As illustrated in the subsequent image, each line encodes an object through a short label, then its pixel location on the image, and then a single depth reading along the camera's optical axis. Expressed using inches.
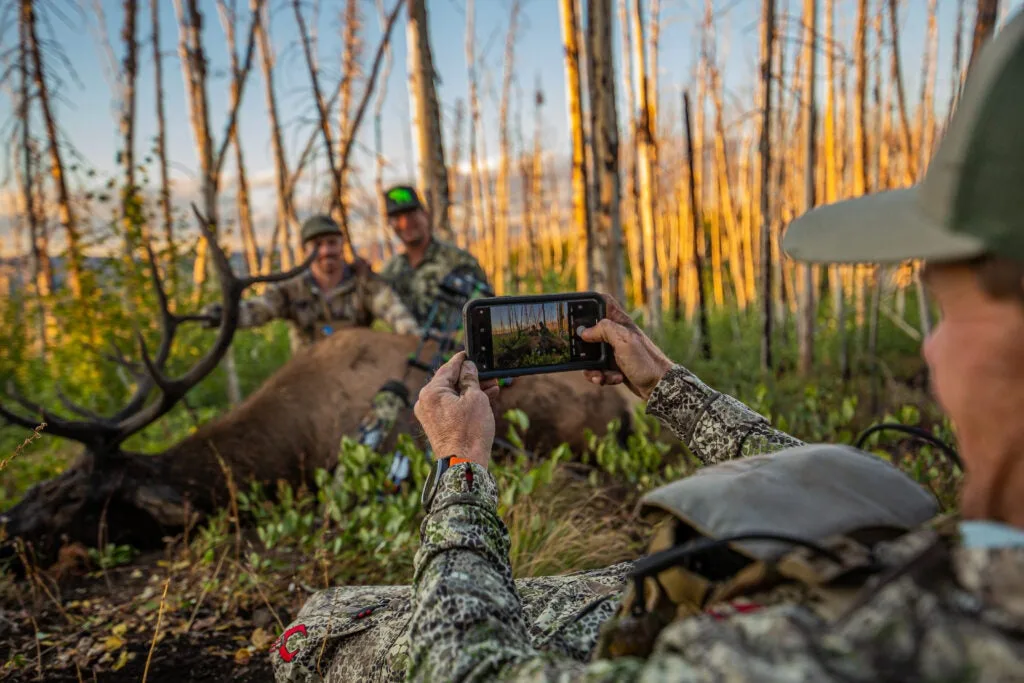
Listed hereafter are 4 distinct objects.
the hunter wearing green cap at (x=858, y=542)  28.8
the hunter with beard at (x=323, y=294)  205.9
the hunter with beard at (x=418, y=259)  205.0
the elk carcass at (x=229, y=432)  130.6
